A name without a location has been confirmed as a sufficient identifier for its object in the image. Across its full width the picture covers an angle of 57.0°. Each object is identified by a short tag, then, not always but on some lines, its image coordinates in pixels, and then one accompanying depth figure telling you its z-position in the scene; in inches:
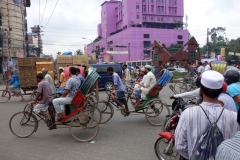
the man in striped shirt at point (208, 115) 71.9
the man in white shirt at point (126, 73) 673.3
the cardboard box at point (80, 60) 569.0
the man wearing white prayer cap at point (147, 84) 252.2
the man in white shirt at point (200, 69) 481.1
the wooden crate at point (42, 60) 452.7
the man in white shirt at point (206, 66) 451.9
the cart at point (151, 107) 249.4
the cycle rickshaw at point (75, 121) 207.3
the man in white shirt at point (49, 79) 330.4
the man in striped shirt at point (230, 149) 50.0
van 567.8
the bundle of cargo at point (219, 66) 327.0
